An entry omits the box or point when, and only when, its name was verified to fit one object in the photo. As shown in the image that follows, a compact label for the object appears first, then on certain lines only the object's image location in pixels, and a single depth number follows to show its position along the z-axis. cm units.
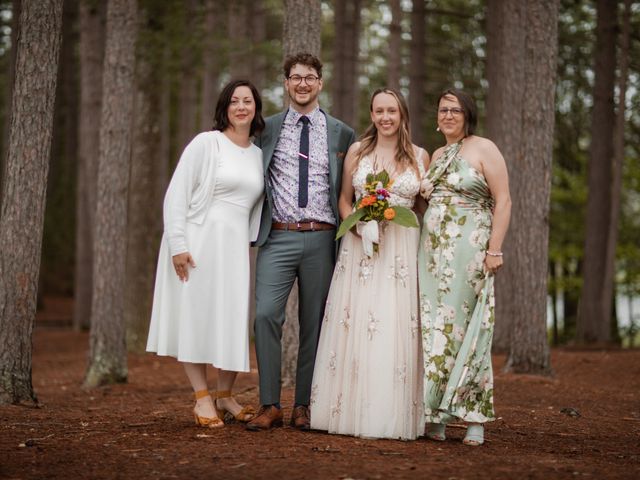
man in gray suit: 616
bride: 594
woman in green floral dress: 586
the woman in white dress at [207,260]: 607
